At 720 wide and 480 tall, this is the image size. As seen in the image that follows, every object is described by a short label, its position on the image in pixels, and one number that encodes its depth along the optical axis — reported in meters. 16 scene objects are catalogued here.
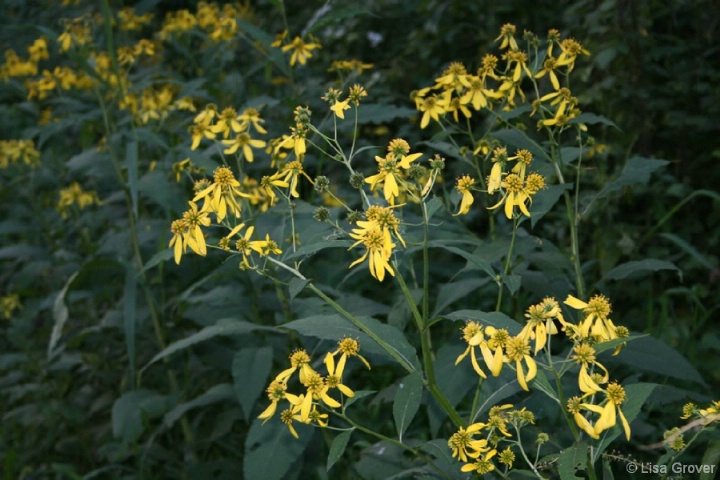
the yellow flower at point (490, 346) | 1.54
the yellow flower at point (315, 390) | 1.68
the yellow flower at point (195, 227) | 1.89
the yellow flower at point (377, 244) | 1.65
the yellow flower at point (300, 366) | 1.75
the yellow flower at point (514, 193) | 1.84
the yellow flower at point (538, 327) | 1.56
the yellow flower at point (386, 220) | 1.67
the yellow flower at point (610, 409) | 1.48
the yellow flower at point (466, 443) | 1.64
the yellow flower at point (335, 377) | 1.73
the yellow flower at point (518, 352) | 1.53
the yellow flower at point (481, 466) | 1.66
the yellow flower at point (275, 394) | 1.78
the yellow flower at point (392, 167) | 1.77
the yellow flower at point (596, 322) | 1.62
